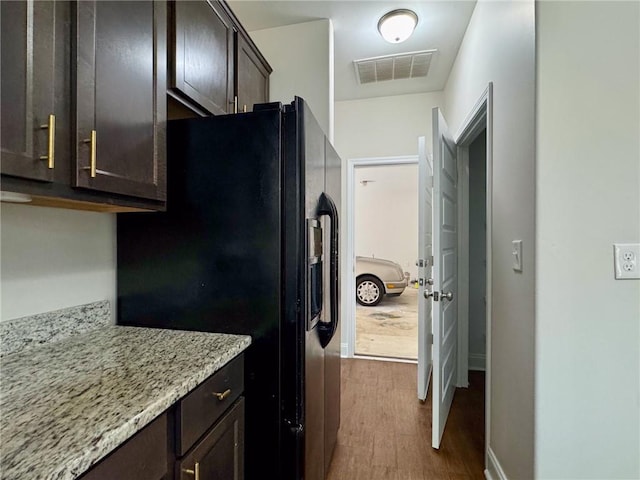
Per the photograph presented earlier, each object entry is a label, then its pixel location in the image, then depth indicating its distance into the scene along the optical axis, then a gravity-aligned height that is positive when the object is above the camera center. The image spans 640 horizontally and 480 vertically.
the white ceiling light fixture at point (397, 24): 2.02 +1.40
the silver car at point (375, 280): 5.76 -0.77
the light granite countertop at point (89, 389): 0.54 -0.36
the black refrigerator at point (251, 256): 1.15 -0.06
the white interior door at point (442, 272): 1.85 -0.21
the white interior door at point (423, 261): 2.22 -0.16
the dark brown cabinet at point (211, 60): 1.30 +0.88
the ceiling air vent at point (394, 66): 2.55 +1.47
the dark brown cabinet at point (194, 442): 0.65 -0.50
